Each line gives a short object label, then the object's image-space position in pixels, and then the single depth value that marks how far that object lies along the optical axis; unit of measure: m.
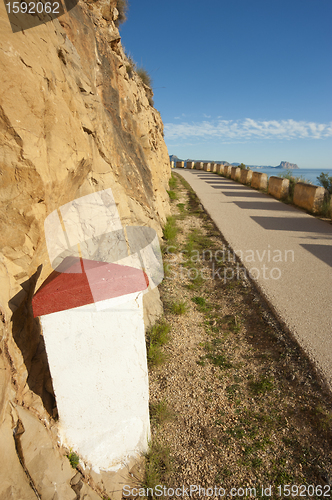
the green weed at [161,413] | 2.78
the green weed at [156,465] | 2.21
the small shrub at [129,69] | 7.91
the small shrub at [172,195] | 13.22
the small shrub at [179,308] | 4.38
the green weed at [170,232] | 7.31
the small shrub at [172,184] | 16.56
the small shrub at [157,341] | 3.47
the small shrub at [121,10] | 7.43
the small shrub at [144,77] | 11.11
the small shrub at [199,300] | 4.74
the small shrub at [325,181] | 10.91
